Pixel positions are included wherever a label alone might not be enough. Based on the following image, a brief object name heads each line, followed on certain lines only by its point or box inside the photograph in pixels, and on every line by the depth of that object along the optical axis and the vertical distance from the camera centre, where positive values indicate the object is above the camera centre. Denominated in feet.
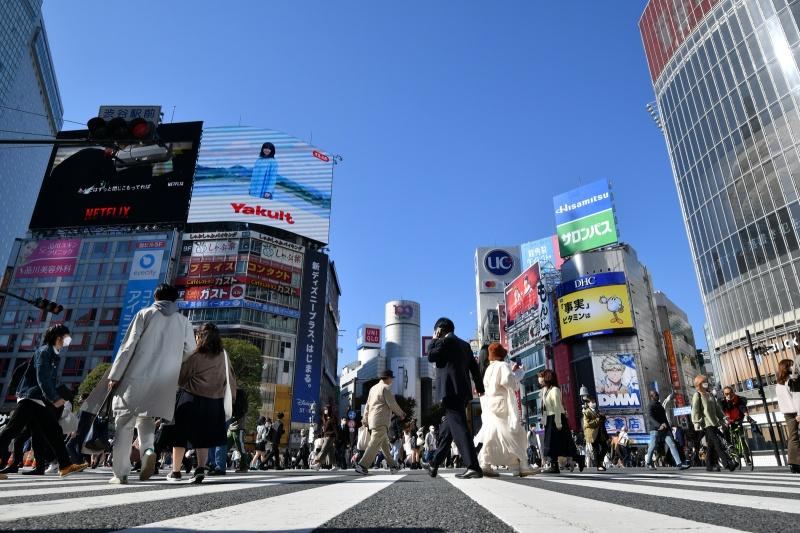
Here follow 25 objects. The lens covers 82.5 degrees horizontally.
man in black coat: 15.83 +1.61
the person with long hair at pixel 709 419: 25.31 +0.41
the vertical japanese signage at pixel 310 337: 174.81 +35.83
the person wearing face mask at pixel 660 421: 30.27 +0.37
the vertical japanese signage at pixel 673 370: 152.76 +17.98
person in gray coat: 12.64 +1.42
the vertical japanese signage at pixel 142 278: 164.04 +54.12
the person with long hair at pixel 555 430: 23.95 -0.12
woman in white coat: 16.93 +0.11
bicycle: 32.59 -1.10
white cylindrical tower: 378.92 +73.95
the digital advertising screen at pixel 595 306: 144.87 +37.45
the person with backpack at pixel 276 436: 41.68 -0.56
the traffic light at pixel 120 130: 20.81 +13.04
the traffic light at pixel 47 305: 44.90 +11.81
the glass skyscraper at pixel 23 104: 190.49 +157.14
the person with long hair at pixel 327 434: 37.27 -0.37
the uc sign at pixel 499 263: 275.80 +94.94
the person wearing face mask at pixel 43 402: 15.93 +0.99
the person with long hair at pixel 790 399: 18.48 +1.05
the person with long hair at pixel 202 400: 14.23 +0.91
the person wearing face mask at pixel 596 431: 31.14 -0.24
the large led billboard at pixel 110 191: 178.29 +89.80
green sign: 162.16 +67.27
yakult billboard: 185.16 +99.35
